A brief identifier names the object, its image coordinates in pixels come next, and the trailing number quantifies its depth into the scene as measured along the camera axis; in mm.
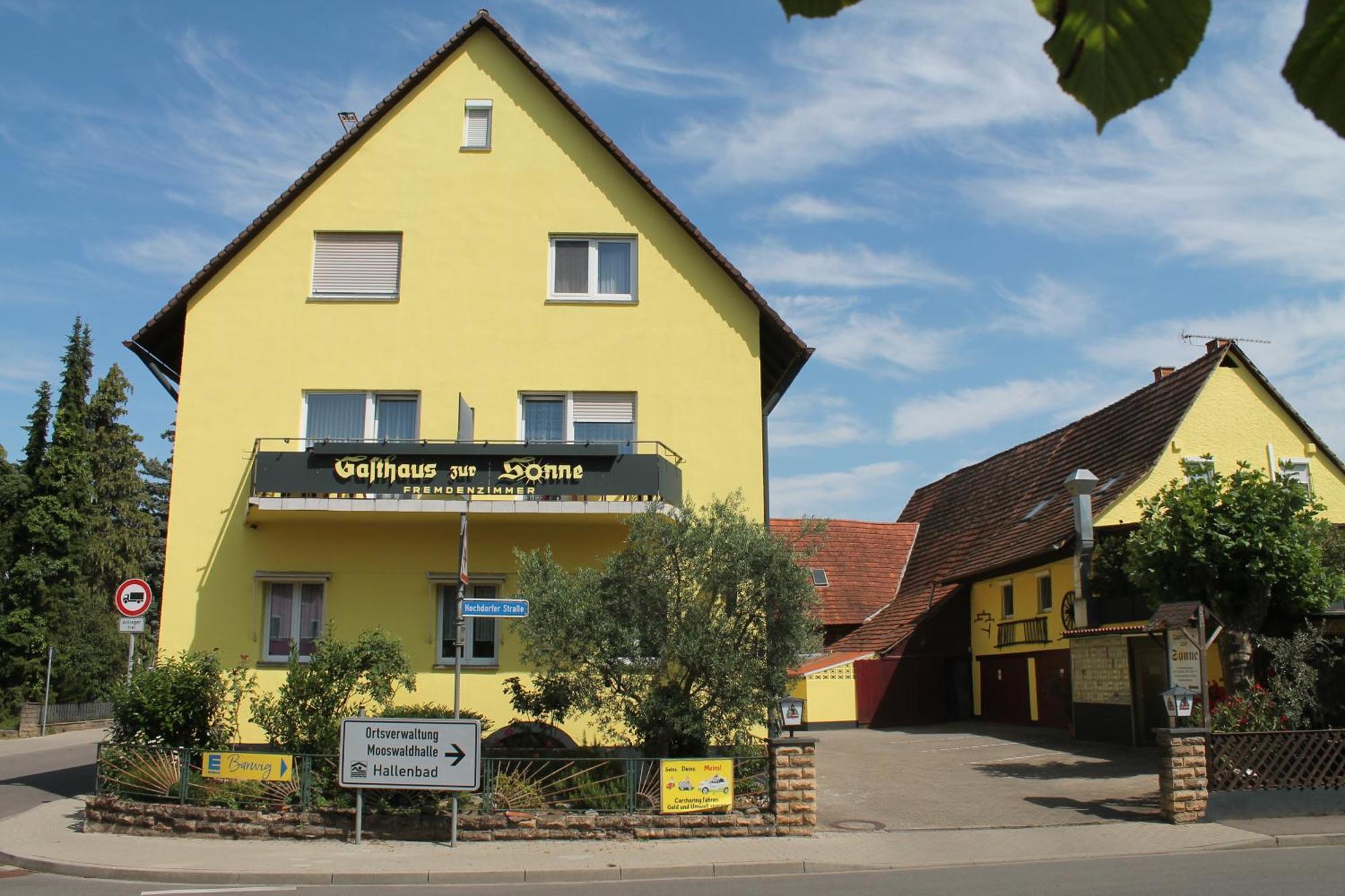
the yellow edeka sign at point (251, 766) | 14117
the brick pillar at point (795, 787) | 13672
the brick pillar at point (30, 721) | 36062
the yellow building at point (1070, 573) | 23266
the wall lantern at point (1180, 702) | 14672
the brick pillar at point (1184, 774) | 14430
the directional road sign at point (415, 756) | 13297
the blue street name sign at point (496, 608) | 13117
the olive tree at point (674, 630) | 13961
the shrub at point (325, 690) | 14602
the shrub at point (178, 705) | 15250
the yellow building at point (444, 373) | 17234
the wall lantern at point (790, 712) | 14227
